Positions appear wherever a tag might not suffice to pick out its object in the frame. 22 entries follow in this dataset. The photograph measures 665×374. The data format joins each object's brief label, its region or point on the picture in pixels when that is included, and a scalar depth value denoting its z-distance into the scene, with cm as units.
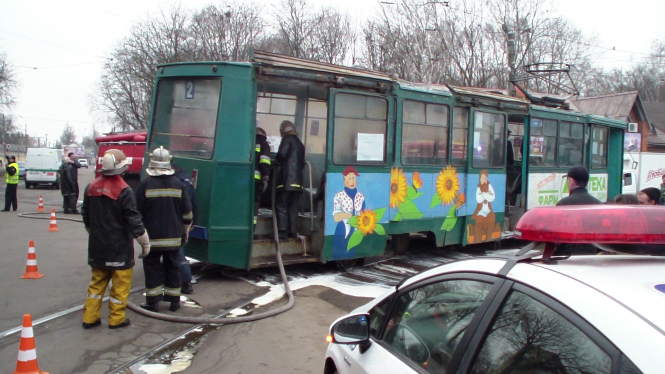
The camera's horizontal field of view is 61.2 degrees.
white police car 171
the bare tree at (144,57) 4031
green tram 749
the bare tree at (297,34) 3931
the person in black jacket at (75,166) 1692
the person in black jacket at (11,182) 1722
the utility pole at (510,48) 2328
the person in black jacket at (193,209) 711
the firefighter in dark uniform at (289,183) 820
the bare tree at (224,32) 3828
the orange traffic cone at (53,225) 1350
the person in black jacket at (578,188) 554
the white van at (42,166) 3083
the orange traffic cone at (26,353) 422
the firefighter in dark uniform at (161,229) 629
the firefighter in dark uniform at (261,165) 794
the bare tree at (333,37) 3831
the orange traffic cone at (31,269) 820
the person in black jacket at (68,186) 1675
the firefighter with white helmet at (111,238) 568
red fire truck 1459
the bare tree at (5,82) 4550
